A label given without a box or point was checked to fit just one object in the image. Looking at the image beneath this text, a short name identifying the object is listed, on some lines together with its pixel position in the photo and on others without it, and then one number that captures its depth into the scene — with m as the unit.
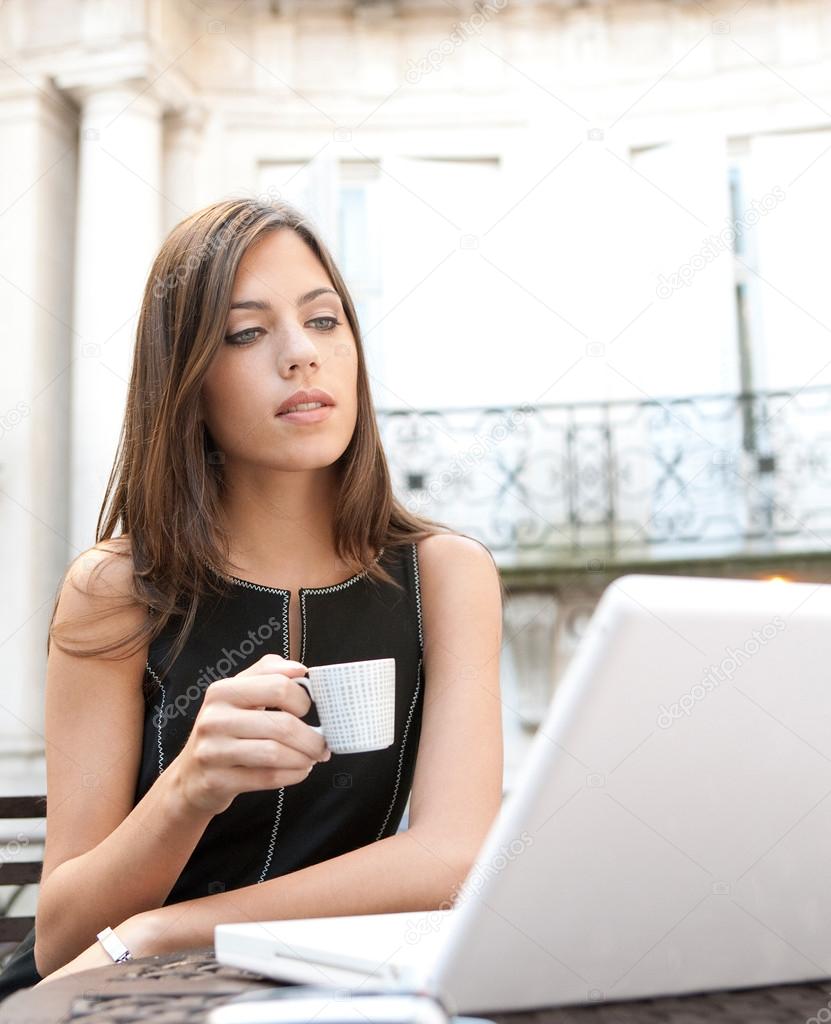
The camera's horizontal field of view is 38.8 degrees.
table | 0.66
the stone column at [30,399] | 6.43
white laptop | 0.60
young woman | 1.39
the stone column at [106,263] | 6.51
